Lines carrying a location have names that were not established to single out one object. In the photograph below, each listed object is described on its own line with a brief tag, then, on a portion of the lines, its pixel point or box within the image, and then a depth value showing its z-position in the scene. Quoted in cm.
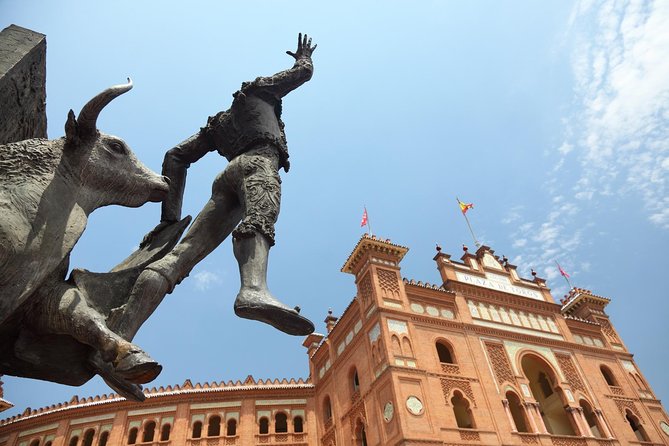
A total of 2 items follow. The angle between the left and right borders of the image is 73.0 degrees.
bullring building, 1606
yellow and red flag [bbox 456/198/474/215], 2411
